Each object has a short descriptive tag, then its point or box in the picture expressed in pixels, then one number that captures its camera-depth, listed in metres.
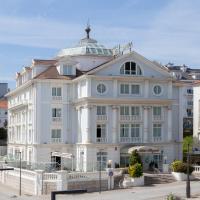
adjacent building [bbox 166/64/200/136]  110.19
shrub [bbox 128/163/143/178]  51.47
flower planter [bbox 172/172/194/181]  53.59
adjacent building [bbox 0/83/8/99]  143.93
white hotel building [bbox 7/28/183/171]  61.41
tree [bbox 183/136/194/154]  78.72
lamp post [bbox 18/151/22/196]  51.83
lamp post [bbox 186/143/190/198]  43.04
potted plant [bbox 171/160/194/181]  53.53
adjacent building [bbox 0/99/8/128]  122.81
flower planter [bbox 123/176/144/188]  51.50
